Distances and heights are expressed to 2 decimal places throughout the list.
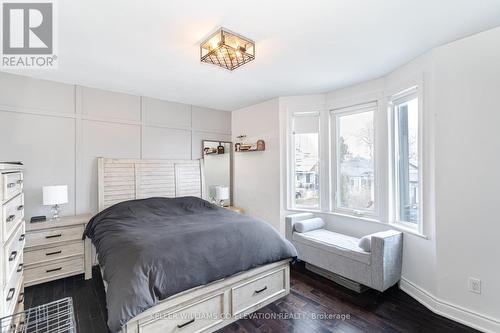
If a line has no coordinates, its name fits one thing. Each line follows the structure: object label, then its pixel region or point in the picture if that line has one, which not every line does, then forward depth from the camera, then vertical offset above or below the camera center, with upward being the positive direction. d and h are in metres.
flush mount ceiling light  2.03 +1.07
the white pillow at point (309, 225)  3.36 -0.84
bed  1.76 -0.84
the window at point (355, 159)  3.34 +0.11
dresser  1.38 -0.48
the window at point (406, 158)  2.73 +0.10
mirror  4.47 -0.07
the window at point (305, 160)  3.91 +0.11
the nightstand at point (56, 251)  2.66 -0.97
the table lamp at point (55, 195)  2.79 -0.31
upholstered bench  2.47 -1.01
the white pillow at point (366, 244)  2.60 -0.86
